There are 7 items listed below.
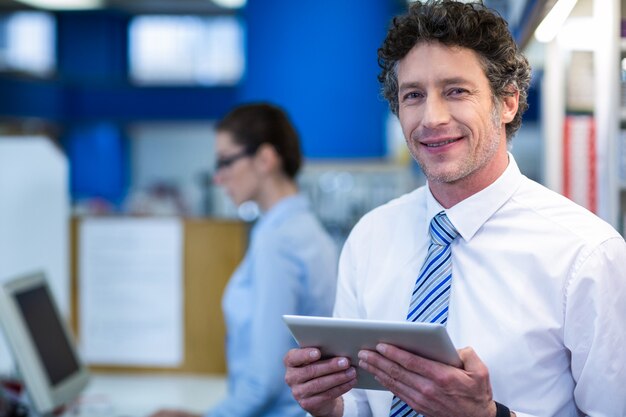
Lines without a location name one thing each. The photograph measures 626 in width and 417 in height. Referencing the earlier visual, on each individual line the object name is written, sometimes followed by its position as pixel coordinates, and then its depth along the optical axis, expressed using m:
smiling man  1.54
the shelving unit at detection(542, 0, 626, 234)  2.94
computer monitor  2.80
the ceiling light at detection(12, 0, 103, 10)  9.06
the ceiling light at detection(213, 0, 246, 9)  10.48
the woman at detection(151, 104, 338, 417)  2.47
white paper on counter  3.88
